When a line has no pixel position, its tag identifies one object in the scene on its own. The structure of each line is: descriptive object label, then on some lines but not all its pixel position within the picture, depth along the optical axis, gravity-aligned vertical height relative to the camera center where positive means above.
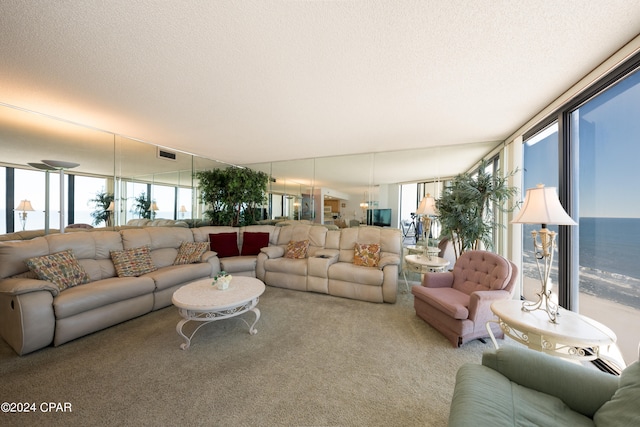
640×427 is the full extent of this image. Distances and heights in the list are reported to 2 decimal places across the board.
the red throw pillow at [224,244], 4.17 -0.62
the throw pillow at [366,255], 3.54 -0.69
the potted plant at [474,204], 3.24 +0.15
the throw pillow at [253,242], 4.37 -0.59
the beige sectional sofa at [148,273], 2.00 -0.84
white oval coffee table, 2.08 -0.88
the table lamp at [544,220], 1.46 -0.04
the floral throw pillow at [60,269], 2.23 -0.62
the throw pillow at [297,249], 4.07 -0.69
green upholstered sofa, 0.90 -0.85
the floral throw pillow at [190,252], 3.57 -0.68
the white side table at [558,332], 1.28 -0.72
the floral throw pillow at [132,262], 2.89 -0.69
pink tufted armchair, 2.10 -0.90
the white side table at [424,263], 3.06 -0.70
